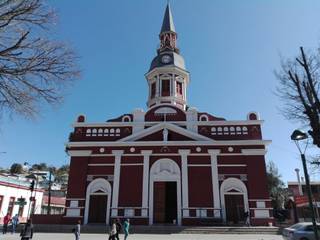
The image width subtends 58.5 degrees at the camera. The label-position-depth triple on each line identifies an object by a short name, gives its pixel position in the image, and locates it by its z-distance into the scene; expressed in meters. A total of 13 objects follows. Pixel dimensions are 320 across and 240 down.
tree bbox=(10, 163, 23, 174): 86.69
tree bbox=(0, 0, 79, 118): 7.45
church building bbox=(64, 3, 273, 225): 23.70
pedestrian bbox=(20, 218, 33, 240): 12.84
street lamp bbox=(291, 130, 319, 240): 9.12
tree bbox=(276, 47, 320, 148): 11.99
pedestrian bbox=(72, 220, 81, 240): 15.18
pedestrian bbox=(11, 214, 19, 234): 22.77
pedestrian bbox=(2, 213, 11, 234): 21.89
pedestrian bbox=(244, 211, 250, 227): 22.09
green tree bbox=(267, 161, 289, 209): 42.45
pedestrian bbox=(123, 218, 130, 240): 16.02
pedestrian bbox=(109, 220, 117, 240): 14.68
